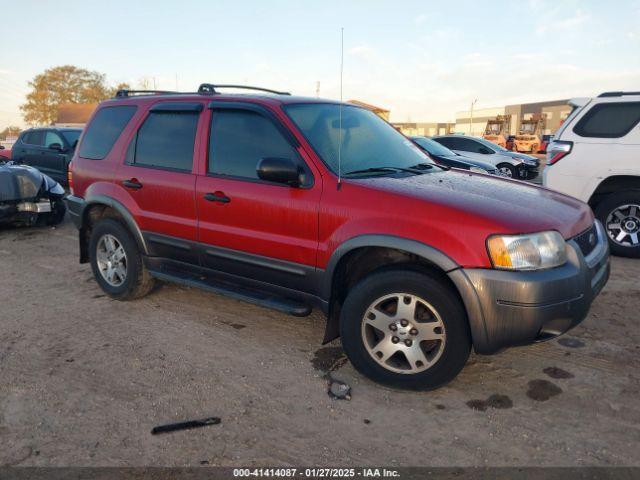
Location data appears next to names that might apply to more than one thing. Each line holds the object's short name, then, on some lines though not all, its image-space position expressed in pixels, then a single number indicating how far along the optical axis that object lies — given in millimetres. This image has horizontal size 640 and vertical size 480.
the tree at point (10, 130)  71619
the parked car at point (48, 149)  11031
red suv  2721
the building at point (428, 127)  80688
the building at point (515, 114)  57000
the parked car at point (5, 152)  14388
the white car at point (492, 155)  14047
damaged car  7340
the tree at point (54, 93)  67438
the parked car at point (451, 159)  8641
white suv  5941
